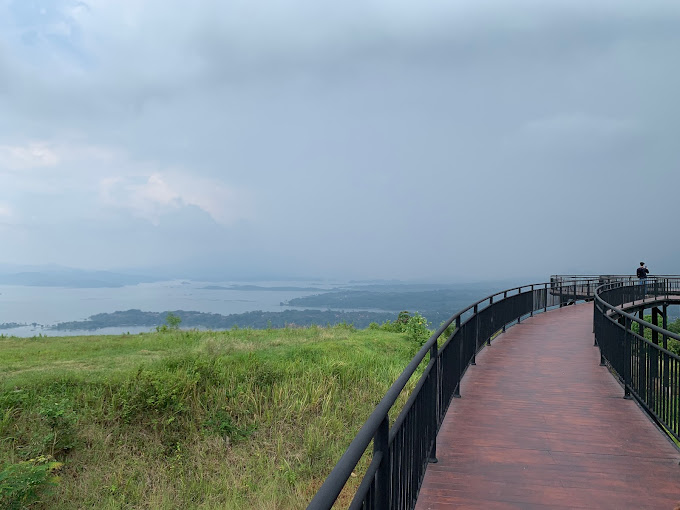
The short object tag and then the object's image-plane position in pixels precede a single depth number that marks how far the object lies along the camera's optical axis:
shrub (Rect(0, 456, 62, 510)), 7.60
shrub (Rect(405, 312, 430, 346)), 20.62
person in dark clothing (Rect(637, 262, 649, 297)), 31.02
